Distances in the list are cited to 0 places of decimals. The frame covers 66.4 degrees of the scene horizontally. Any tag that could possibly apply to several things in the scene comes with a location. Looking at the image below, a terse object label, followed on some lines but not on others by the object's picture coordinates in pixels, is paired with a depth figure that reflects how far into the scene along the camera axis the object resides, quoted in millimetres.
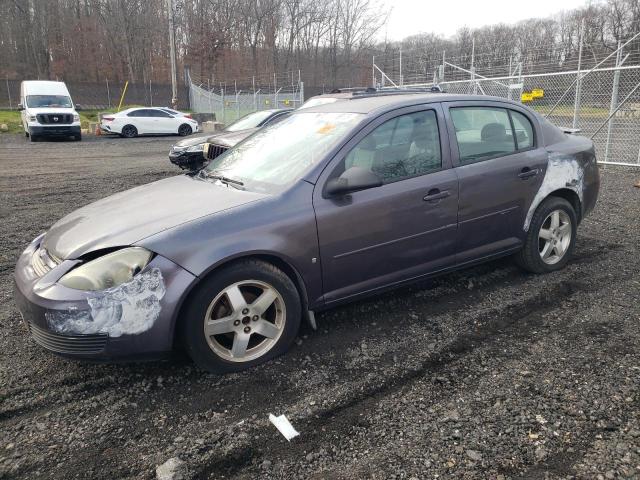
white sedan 22859
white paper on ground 2453
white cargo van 19656
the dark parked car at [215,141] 9250
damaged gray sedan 2707
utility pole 29406
